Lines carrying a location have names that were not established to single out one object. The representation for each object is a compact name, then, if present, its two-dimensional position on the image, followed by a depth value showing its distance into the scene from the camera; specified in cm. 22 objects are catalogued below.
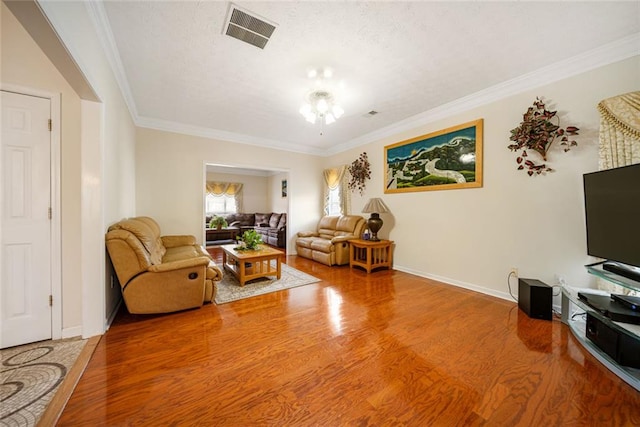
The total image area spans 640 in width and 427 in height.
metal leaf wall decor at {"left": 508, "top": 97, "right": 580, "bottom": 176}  251
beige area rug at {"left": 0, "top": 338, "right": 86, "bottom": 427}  126
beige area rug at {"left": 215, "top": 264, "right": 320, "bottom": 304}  303
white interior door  179
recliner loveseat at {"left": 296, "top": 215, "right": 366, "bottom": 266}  463
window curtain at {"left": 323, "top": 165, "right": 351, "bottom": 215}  551
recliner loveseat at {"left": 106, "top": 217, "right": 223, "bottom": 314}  224
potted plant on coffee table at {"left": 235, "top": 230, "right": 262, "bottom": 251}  375
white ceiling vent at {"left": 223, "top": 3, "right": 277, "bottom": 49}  187
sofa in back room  677
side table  415
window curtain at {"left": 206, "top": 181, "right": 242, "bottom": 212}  850
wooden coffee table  334
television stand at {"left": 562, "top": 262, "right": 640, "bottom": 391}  153
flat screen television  167
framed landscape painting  327
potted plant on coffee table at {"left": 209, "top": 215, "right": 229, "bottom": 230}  732
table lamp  438
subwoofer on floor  238
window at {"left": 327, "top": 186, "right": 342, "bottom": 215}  582
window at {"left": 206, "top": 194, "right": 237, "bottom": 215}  854
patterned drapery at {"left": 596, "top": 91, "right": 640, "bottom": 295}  203
